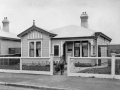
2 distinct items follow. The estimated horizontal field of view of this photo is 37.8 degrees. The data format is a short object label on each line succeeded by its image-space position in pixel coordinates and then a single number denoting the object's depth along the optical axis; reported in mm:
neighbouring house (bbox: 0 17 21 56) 21156
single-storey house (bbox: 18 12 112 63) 17281
